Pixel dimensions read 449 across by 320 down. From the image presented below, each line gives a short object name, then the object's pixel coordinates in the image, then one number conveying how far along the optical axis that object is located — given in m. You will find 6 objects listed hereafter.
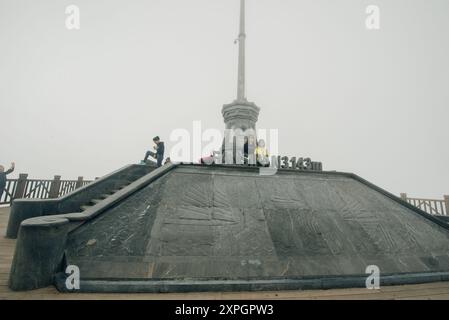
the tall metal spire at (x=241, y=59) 18.84
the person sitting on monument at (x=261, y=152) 11.42
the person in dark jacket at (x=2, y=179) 10.37
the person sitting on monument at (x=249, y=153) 11.51
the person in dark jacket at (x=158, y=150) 11.19
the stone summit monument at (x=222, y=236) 3.69
